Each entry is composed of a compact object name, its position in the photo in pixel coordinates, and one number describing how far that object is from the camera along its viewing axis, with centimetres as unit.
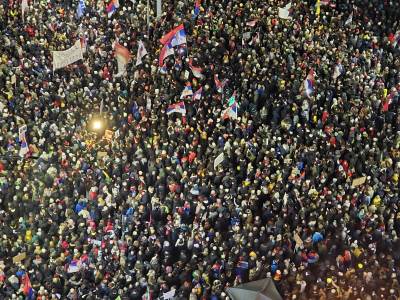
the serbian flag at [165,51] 2291
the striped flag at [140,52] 2302
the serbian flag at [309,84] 2284
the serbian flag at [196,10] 2612
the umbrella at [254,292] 1634
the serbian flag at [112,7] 2538
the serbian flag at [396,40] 2605
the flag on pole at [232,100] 2172
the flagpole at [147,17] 2507
